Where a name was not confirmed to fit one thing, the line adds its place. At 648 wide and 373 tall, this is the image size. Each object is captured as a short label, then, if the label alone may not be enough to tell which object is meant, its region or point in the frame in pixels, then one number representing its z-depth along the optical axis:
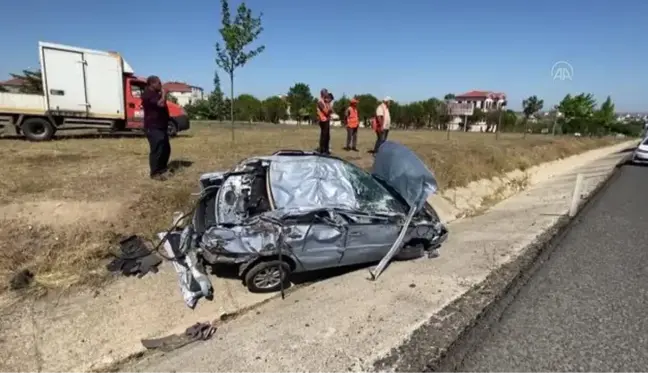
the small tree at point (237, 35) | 12.85
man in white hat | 11.57
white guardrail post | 8.84
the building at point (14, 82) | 21.05
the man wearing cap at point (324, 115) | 10.59
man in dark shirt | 7.12
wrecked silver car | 4.70
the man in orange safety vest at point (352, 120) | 12.34
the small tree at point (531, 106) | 48.84
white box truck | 13.07
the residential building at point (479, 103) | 53.21
